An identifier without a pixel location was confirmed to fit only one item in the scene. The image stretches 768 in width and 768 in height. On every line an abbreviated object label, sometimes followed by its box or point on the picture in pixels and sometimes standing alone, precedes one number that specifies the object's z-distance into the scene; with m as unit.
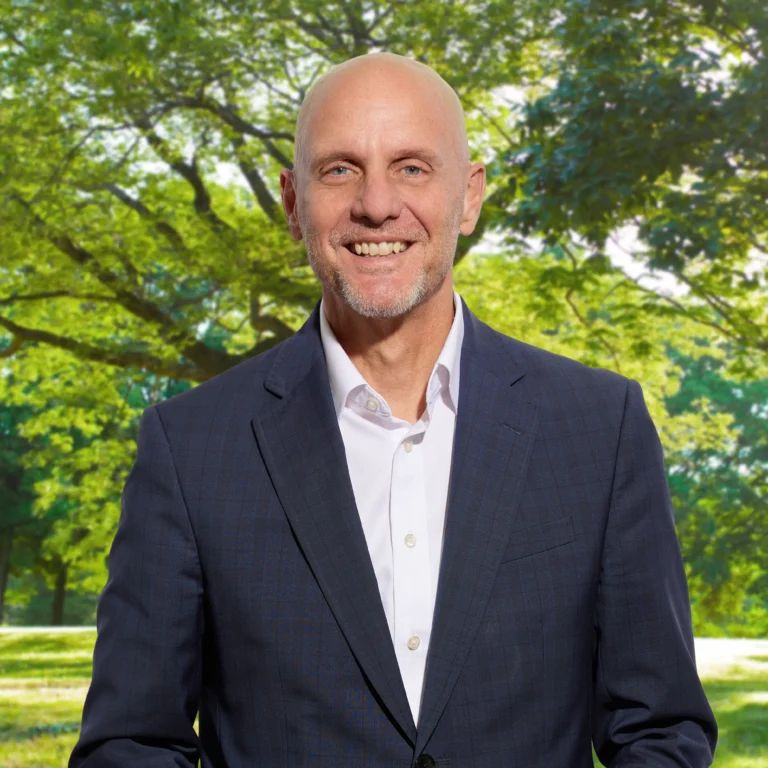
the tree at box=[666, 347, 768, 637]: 13.36
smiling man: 1.69
